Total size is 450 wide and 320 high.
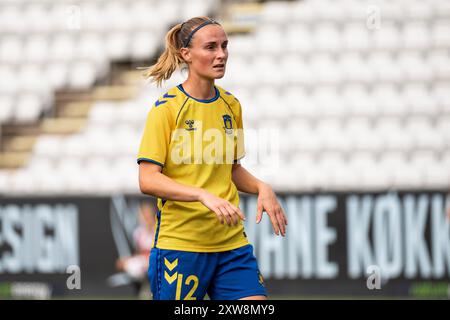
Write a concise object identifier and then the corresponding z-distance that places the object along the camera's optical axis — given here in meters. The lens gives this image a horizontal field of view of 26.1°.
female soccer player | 4.67
